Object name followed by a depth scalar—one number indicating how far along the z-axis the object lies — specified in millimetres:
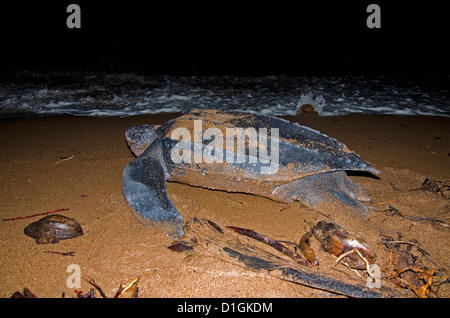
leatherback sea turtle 1877
